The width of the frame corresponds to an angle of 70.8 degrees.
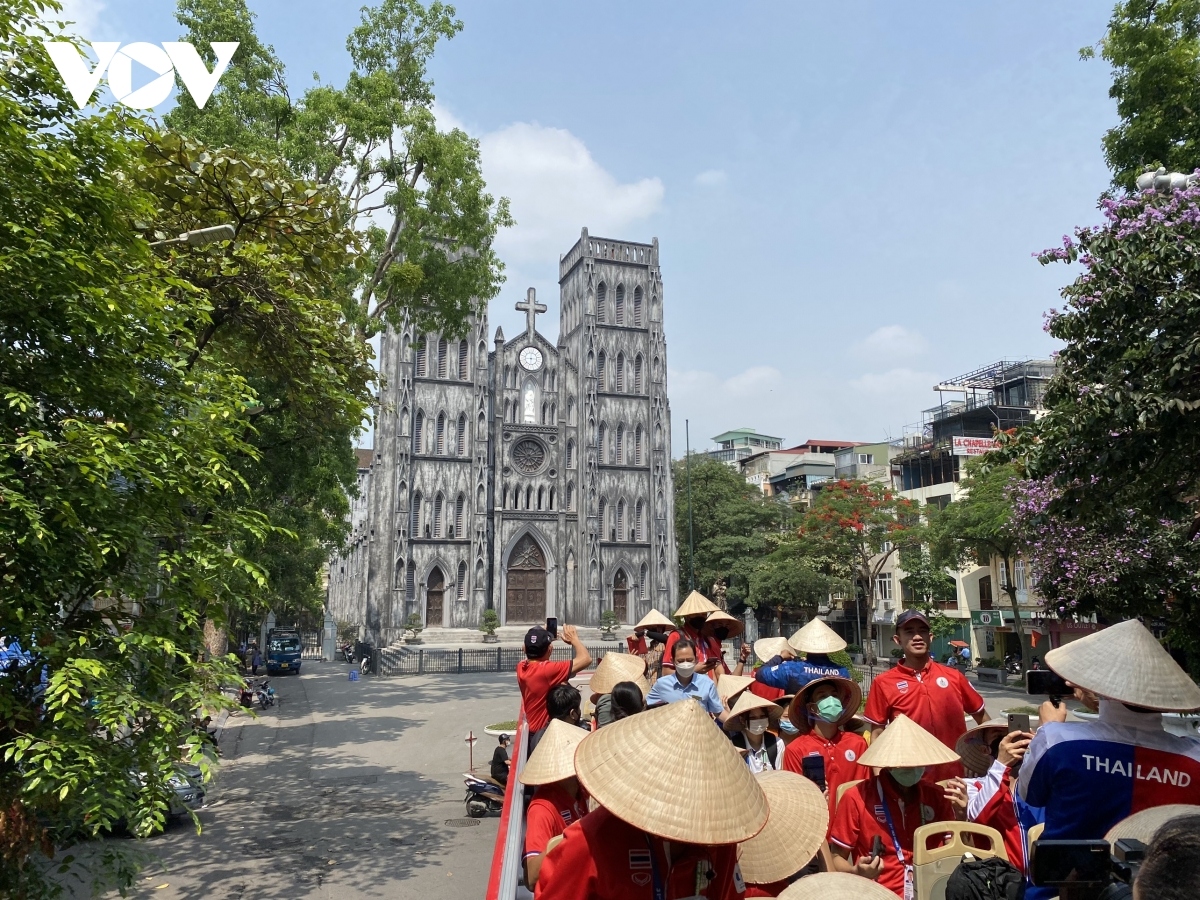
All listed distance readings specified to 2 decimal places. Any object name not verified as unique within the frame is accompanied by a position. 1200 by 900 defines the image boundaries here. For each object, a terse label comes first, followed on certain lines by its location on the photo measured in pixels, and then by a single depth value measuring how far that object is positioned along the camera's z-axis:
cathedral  40.91
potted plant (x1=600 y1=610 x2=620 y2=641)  40.93
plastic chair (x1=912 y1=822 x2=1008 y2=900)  3.71
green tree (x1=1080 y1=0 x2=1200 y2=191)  11.77
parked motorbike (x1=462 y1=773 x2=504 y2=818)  10.29
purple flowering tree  7.83
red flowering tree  32.72
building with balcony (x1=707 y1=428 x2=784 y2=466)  87.19
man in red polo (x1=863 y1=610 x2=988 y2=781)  5.04
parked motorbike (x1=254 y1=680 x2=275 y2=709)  20.42
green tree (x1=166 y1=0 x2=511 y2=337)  15.41
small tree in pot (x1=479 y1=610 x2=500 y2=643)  39.03
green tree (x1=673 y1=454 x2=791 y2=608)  46.97
